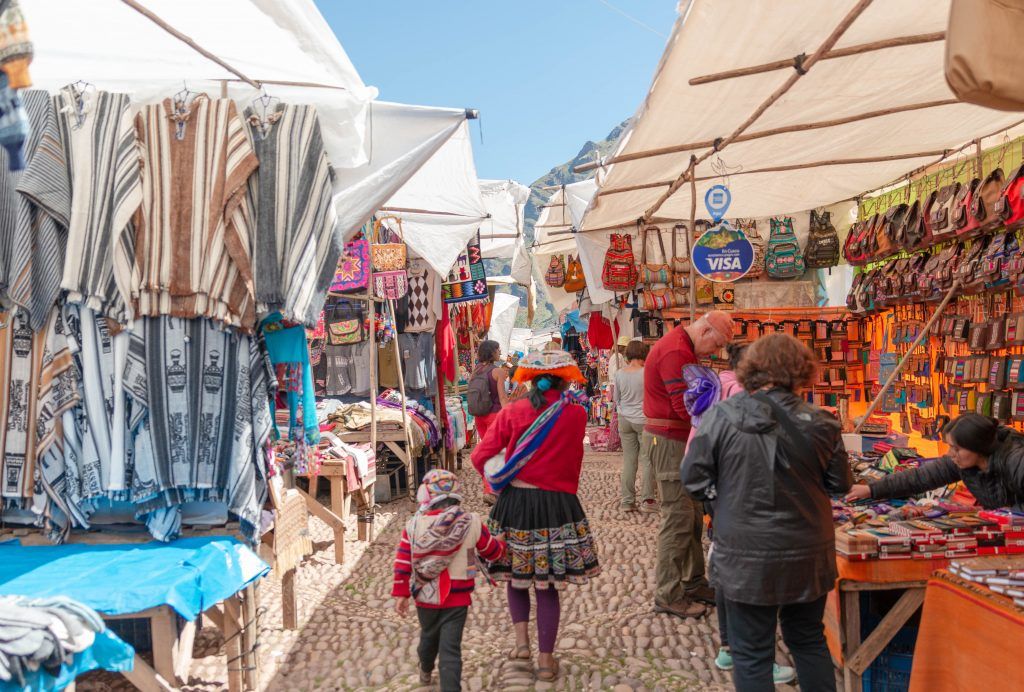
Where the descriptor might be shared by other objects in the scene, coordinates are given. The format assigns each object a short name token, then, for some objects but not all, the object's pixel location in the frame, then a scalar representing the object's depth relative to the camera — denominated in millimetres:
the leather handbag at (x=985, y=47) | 1646
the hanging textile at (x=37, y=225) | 3494
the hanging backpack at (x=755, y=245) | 8172
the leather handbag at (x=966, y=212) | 5223
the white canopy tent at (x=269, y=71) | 3676
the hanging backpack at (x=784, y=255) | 8094
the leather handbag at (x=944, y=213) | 5484
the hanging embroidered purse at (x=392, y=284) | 7352
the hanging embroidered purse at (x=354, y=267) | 8031
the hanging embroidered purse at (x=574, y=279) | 12242
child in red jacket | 3445
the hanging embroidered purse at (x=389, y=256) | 7383
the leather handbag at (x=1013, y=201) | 4664
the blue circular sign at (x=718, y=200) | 5594
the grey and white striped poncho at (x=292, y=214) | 3621
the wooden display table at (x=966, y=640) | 2555
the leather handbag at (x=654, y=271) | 8336
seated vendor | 3613
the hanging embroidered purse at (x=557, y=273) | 12695
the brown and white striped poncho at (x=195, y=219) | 3523
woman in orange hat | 3826
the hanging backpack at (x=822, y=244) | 8047
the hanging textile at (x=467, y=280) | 10516
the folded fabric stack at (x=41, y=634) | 2275
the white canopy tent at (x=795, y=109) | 3469
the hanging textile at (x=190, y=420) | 3561
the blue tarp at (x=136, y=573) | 2961
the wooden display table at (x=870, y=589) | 3281
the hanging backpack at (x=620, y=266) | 8219
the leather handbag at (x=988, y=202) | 4977
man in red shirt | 4438
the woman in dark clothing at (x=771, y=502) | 2709
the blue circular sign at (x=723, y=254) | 5789
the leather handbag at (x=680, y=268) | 8336
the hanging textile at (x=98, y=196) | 3494
